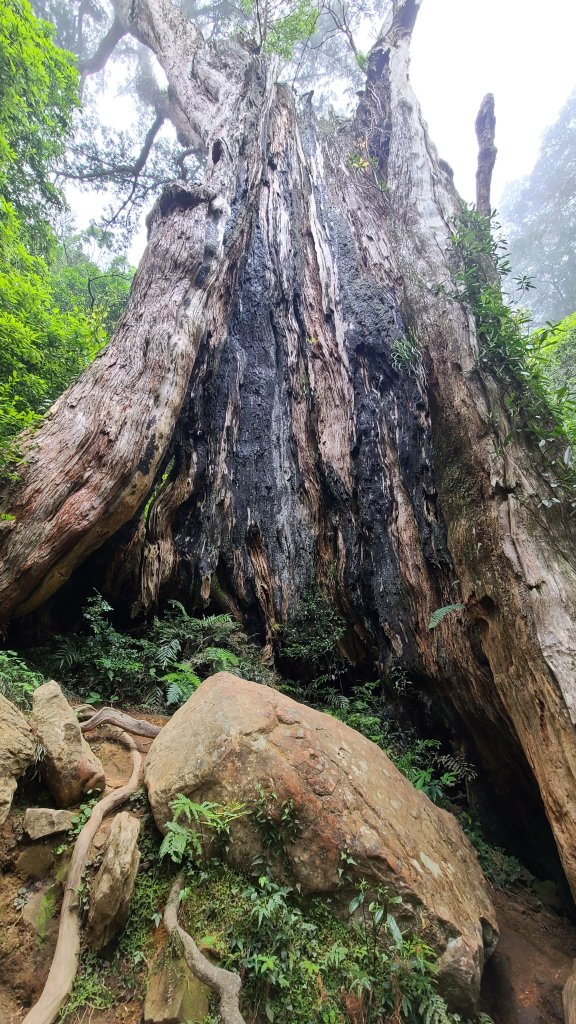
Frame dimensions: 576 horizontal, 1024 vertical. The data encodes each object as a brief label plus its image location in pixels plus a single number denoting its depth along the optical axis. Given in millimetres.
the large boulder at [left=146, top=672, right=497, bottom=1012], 2662
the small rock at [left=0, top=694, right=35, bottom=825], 2461
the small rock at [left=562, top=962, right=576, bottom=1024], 2635
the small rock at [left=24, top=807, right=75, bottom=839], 2564
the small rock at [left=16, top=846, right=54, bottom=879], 2473
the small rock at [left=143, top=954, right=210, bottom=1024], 2043
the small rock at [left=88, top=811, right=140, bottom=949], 2270
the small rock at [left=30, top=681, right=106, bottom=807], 2809
